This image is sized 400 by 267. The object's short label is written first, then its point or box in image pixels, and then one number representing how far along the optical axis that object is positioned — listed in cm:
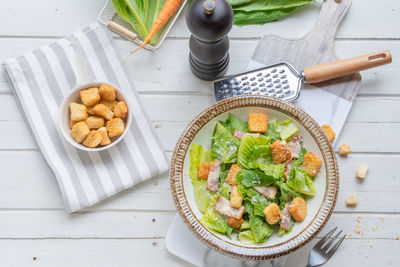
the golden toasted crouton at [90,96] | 110
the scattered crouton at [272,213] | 102
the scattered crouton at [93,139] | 110
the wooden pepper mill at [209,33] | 99
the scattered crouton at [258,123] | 106
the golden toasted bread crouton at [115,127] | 110
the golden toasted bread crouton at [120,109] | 110
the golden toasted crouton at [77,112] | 110
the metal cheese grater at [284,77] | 110
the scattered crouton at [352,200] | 112
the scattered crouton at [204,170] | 106
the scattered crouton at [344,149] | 113
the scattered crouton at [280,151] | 105
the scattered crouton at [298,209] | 103
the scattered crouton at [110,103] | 112
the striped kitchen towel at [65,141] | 113
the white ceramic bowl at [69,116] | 111
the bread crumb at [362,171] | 113
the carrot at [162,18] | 113
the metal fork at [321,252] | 111
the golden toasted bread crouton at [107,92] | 110
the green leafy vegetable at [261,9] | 115
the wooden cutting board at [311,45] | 114
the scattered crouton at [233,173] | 105
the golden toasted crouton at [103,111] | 111
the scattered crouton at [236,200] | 103
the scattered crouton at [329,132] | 111
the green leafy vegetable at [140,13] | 114
